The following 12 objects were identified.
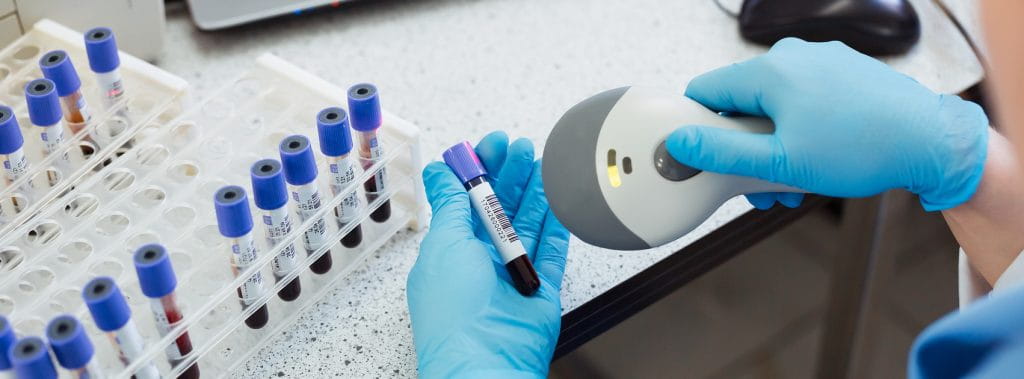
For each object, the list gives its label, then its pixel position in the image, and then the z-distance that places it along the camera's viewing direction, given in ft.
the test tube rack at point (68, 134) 2.36
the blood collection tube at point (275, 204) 2.14
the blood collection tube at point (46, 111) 2.30
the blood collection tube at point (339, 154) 2.27
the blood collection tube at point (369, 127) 2.32
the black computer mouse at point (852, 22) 3.04
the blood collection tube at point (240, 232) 2.08
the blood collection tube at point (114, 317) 1.86
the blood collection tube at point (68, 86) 2.39
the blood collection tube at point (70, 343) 1.82
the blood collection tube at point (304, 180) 2.19
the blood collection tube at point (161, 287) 1.94
